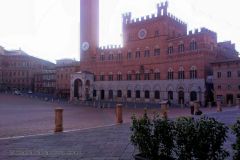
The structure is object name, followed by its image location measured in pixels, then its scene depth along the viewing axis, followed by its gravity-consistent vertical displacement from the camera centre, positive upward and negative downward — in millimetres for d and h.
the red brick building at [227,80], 34288 +1588
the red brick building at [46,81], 75688 +3361
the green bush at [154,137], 5602 -1076
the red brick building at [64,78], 66444 +3996
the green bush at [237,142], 4570 -944
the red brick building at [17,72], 81500 +6763
